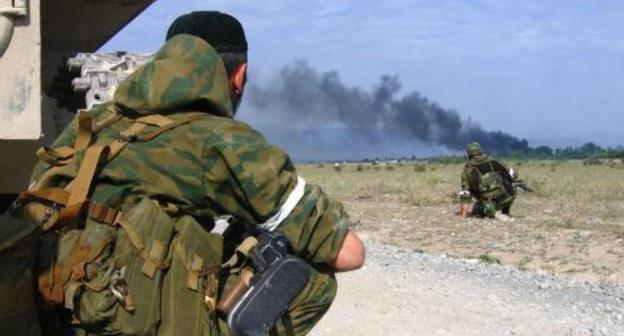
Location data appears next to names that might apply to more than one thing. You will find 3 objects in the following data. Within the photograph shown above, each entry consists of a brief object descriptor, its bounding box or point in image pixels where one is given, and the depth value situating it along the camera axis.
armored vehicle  3.54
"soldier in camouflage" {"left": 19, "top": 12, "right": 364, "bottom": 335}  2.60
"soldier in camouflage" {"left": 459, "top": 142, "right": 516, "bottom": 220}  18.81
